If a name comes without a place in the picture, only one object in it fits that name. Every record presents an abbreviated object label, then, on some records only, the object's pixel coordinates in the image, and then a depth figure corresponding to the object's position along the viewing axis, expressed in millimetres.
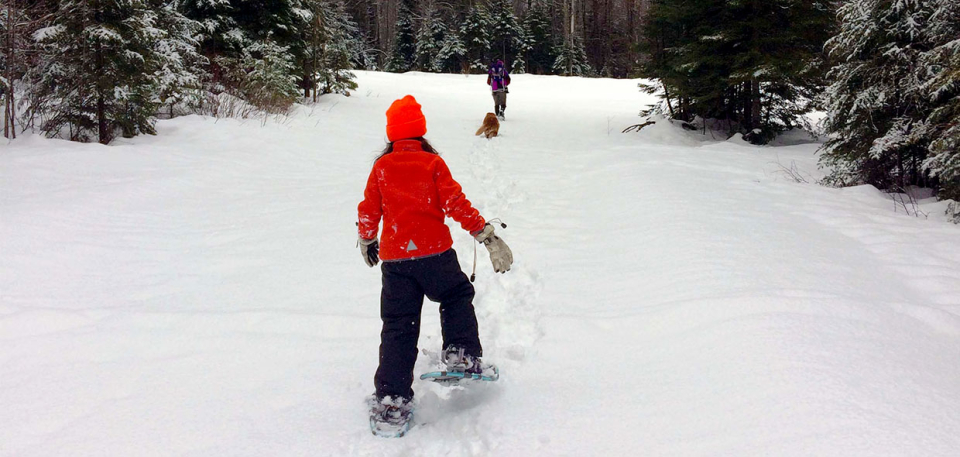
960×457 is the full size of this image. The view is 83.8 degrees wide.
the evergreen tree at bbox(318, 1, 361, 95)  18422
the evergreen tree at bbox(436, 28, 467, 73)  40469
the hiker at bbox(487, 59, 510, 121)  15555
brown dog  12938
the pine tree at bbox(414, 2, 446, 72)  42094
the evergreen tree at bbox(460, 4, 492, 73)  40375
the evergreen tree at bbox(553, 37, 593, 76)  40375
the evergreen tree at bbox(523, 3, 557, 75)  44969
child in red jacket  2830
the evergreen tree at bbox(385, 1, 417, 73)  45312
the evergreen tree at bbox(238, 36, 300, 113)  13609
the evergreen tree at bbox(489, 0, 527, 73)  42219
